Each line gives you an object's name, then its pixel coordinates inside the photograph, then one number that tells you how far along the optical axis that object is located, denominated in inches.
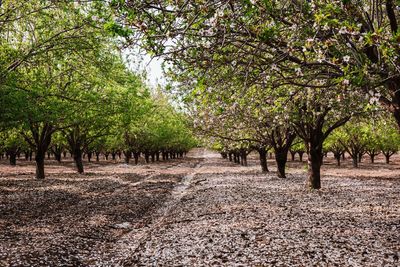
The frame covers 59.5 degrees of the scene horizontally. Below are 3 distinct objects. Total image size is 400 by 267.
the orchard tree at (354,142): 2546.5
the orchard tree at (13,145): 2098.4
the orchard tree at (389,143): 2316.7
